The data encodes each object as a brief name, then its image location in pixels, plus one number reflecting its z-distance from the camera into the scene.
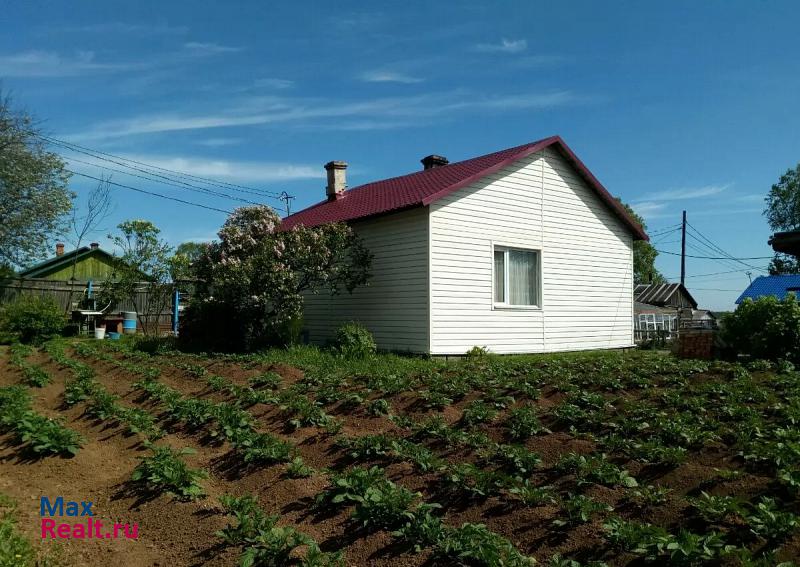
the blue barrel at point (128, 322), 20.62
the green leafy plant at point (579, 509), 4.05
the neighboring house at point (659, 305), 28.56
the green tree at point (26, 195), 25.33
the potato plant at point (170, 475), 5.04
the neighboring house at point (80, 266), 33.87
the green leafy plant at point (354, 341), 11.47
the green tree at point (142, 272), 18.92
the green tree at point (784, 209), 52.91
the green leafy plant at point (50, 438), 6.30
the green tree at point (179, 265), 18.34
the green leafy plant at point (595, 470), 4.60
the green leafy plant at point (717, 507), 3.83
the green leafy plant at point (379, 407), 6.93
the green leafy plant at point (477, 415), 6.36
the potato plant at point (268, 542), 3.78
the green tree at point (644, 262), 54.06
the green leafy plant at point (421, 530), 3.88
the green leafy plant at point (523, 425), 5.87
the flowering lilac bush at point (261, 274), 11.95
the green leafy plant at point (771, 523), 3.53
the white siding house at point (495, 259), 12.33
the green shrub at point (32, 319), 15.88
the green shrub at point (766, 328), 10.12
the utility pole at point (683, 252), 40.09
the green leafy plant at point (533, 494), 4.36
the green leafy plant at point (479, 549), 3.58
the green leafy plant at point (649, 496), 4.21
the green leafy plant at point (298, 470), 5.23
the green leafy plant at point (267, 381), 8.45
